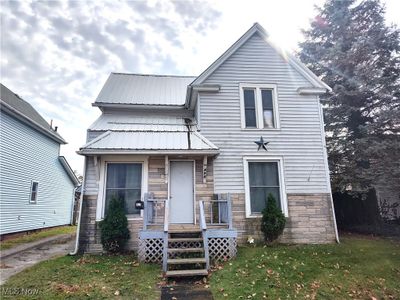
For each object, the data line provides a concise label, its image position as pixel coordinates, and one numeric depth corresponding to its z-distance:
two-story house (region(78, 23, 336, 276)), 8.15
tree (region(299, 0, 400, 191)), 10.70
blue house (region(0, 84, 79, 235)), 12.13
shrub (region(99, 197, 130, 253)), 7.57
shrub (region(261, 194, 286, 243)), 8.08
